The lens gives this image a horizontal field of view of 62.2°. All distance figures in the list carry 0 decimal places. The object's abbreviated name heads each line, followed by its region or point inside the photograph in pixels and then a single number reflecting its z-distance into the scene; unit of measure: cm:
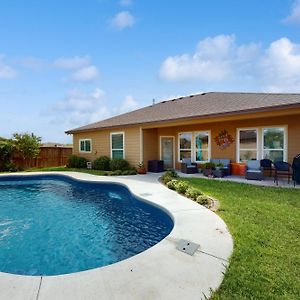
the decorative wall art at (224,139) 1261
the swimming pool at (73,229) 437
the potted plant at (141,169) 1405
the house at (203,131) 1045
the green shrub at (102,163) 1622
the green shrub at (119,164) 1501
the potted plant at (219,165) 1197
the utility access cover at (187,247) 374
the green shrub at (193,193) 741
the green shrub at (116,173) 1375
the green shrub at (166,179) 1026
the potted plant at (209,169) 1198
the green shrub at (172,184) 894
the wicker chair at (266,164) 1070
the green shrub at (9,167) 1728
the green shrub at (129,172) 1385
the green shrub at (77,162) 1834
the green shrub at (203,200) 675
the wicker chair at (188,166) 1339
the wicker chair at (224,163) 1200
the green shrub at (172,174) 1144
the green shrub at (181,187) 820
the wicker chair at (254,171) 1045
